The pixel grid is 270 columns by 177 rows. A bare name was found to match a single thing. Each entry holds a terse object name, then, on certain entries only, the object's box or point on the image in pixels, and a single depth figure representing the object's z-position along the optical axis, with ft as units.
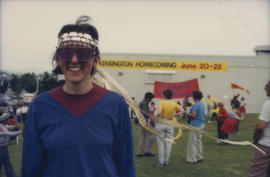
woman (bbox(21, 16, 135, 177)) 6.09
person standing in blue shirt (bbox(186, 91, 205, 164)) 25.94
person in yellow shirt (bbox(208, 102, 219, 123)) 65.17
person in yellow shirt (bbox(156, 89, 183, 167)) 25.30
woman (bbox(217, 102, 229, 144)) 37.24
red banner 46.85
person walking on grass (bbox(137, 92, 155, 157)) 29.71
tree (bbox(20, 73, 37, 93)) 191.01
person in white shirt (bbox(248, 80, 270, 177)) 15.60
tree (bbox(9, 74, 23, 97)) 185.16
